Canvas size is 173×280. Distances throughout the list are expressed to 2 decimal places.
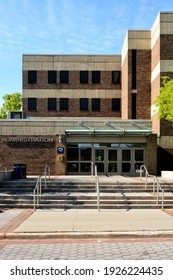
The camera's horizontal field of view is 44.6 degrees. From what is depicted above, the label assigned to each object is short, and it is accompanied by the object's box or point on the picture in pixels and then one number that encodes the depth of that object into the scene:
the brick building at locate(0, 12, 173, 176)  16.39
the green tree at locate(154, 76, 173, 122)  14.07
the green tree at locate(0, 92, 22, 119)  36.97
